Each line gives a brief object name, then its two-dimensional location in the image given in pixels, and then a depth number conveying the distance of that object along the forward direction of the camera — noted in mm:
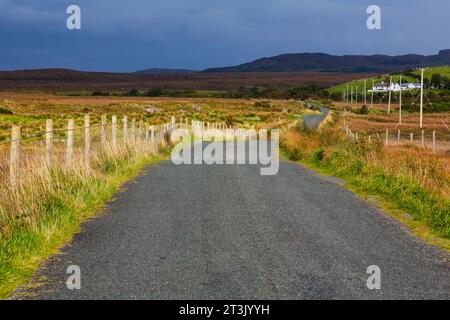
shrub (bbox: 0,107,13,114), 66531
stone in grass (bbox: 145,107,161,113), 79625
